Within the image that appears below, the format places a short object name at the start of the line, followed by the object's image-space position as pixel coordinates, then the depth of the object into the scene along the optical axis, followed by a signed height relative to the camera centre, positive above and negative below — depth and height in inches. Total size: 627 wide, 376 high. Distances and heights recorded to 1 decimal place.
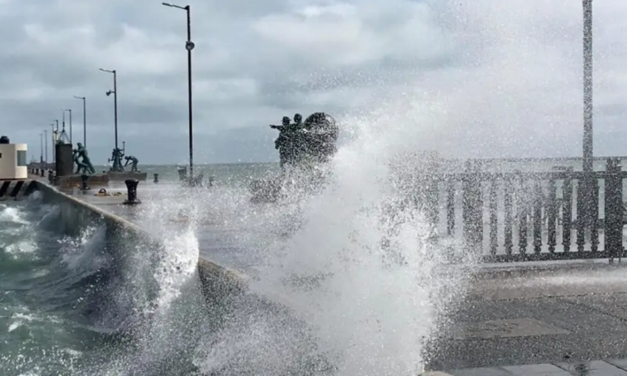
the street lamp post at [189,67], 1195.9 +157.6
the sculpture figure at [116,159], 2206.9 +2.6
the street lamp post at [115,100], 2187.5 +184.8
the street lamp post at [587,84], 441.1 +47.6
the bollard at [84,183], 1364.8 -45.6
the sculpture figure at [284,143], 809.5 +19.8
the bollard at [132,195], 908.0 -45.3
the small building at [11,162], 2194.9 -7.6
